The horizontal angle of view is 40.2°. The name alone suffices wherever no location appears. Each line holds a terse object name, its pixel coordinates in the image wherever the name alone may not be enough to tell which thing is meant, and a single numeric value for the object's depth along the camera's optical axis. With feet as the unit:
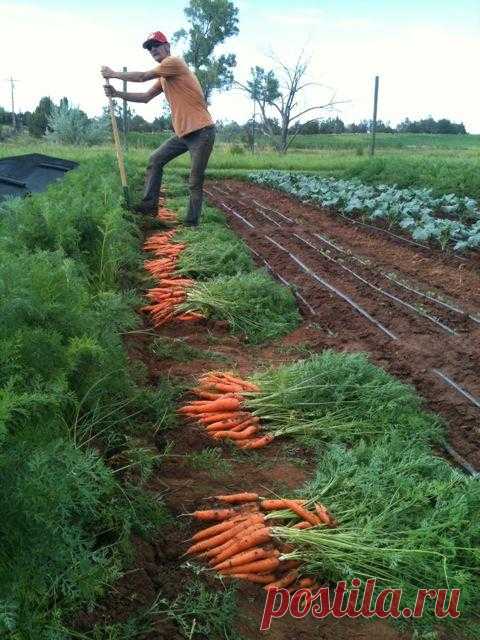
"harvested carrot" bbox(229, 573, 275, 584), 9.30
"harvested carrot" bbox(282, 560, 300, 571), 9.55
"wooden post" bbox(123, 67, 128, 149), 78.61
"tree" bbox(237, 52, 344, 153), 137.18
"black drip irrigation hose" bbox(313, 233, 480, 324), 22.15
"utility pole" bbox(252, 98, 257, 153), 116.67
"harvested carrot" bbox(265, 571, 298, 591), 9.12
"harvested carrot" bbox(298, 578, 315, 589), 9.21
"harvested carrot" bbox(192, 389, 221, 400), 14.49
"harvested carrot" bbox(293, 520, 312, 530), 9.97
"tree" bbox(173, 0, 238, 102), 156.76
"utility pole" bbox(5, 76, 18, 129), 143.94
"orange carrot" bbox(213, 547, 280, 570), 9.39
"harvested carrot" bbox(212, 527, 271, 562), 9.52
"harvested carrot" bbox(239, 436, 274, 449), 13.02
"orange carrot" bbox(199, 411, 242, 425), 13.69
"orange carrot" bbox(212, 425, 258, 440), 13.19
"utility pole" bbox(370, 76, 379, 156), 86.88
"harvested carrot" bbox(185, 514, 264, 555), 9.70
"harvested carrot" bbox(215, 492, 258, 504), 10.83
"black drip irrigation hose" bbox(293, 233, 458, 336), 21.12
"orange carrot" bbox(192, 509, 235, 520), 10.30
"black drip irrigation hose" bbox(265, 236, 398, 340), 20.72
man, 29.50
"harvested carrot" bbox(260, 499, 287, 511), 10.43
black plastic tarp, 39.13
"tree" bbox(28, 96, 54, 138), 141.18
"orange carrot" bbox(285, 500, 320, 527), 10.10
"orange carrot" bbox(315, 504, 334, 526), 10.05
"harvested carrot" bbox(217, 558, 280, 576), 9.34
